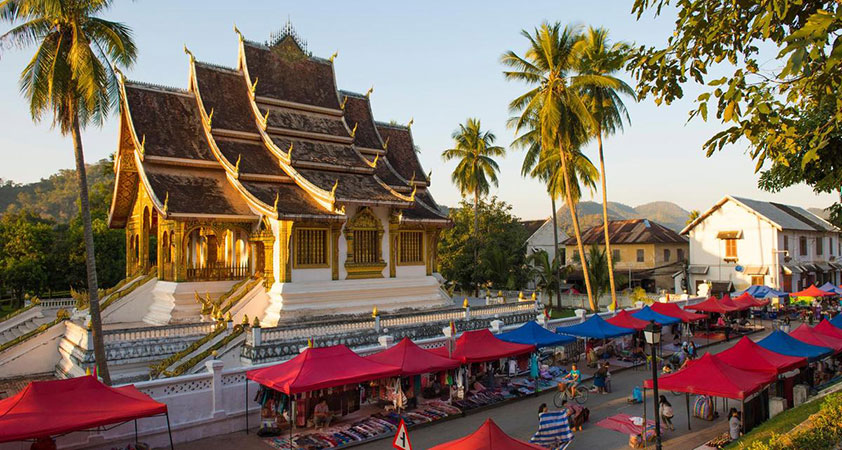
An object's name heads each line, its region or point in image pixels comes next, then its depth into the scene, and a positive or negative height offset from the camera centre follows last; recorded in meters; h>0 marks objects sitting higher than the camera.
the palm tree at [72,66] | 14.03 +4.45
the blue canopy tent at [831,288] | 33.10 -3.12
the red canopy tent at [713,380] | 11.50 -2.94
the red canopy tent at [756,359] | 13.23 -2.88
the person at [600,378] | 16.03 -3.83
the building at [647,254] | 45.62 -1.37
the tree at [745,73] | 6.43 +2.13
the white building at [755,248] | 38.75 -0.89
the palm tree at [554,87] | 26.98 +7.21
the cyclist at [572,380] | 14.75 -3.76
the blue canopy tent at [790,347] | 15.03 -2.92
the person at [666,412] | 12.46 -3.73
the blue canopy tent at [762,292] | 32.44 -3.13
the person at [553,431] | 10.87 -3.57
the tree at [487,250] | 38.16 -0.63
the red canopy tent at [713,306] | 24.80 -3.02
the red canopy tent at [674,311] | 22.23 -2.87
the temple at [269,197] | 20.55 +1.80
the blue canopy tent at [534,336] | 16.61 -2.79
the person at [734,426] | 11.51 -3.75
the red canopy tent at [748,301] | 27.09 -3.04
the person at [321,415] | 12.89 -3.79
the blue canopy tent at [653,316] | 21.03 -2.90
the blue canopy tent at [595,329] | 18.36 -2.91
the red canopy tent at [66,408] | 8.88 -2.60
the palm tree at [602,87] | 27.95 +7.35
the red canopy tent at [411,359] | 13.46 -2.77
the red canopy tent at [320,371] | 11.57 -2.67
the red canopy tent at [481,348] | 14.86 -2.84
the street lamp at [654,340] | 10.54 -1.94
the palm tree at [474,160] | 42.53 +5.93
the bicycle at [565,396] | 14.58 -3.98
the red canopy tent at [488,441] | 8.28 -2.88
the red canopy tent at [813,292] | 32.19 -3.21
